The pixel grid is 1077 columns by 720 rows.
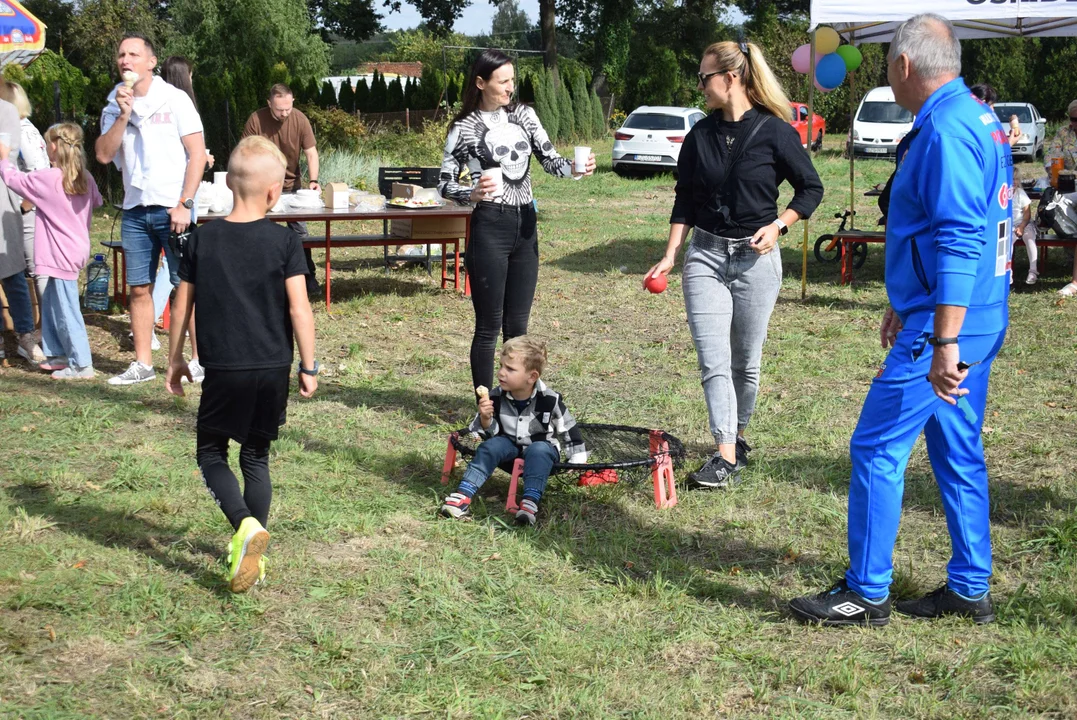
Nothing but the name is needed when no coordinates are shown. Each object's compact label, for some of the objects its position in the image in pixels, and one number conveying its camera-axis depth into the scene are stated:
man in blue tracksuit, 3.12
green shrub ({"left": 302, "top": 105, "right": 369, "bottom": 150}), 21.22
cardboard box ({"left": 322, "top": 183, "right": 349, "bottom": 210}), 9.67
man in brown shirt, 9.84
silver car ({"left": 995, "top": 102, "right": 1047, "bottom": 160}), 25.73
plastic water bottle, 9.05
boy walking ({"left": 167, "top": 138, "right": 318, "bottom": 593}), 3.71
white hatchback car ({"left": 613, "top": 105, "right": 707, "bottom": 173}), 22.33
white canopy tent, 8.96
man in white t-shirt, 6.50
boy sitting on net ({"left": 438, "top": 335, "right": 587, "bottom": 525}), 4.73
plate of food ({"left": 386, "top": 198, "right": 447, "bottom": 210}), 10.10
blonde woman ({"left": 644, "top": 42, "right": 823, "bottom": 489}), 4.72
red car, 27.48
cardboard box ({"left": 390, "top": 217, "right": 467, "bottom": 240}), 10.62
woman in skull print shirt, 5.50
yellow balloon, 10.66
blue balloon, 10.61
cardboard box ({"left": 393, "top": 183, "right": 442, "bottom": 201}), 10.19
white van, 26.28
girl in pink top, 7.05
